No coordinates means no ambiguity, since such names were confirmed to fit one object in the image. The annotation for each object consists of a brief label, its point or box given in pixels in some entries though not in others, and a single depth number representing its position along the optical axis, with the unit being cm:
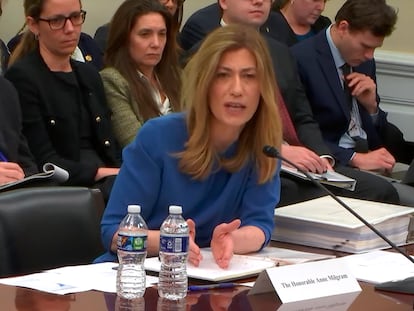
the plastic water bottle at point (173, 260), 402
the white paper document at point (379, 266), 456
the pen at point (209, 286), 414
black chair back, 470
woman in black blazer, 781
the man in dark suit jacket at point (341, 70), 947
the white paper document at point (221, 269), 430
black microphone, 438
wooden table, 379
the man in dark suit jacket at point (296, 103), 882
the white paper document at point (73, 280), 406
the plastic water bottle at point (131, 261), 398
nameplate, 404
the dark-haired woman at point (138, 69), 849
